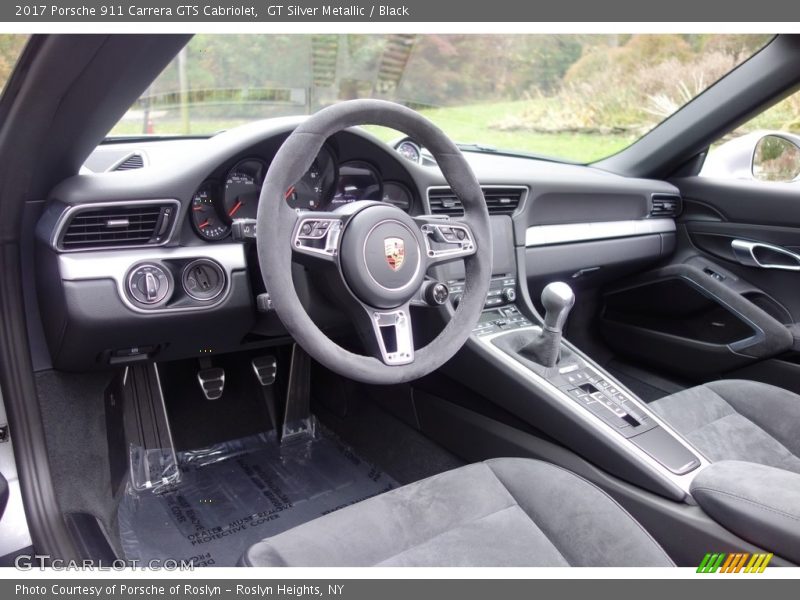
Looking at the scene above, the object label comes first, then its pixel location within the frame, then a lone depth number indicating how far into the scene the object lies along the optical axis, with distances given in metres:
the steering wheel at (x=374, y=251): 1.39
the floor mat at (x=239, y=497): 2.13
